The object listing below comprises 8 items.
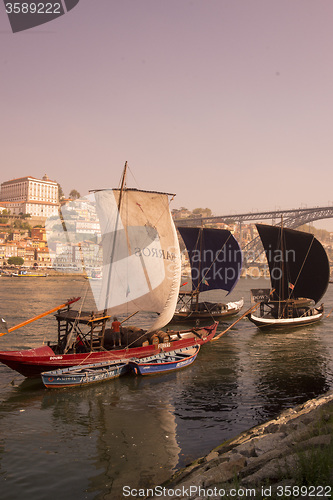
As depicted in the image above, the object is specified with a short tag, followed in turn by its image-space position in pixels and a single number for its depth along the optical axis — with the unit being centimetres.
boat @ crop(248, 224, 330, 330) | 4125
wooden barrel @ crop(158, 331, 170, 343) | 2594
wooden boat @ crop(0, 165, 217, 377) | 2433
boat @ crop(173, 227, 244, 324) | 4384
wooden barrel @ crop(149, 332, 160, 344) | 2511
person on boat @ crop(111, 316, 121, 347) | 2427
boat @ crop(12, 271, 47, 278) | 11469
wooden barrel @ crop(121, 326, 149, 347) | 2450
